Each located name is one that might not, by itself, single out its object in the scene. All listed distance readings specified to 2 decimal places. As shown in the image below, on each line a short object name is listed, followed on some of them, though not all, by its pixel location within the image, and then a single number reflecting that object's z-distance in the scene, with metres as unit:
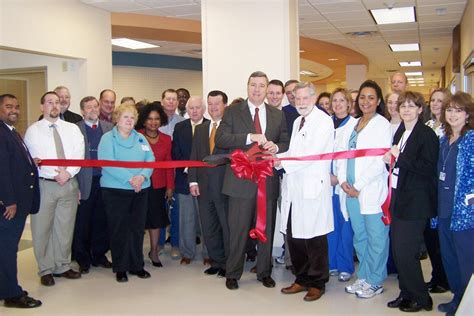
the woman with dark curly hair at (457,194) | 3.28
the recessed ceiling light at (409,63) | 16.28
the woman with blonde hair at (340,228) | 4.47
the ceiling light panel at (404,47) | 12.36
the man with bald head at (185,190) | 5.08
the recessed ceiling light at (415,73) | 19.57
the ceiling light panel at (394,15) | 8.29
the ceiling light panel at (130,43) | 11.59
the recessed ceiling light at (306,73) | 18.33
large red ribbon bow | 4.01
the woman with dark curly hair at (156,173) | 4.89
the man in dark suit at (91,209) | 4.82
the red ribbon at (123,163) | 4.36
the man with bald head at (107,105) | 5.41
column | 6.11
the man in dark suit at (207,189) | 4.70
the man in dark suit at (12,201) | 3.73
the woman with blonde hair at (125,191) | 4.43
